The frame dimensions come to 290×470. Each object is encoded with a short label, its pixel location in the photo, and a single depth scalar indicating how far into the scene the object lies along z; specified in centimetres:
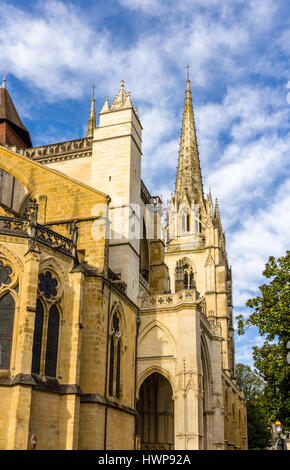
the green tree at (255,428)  4859
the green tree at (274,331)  1792
